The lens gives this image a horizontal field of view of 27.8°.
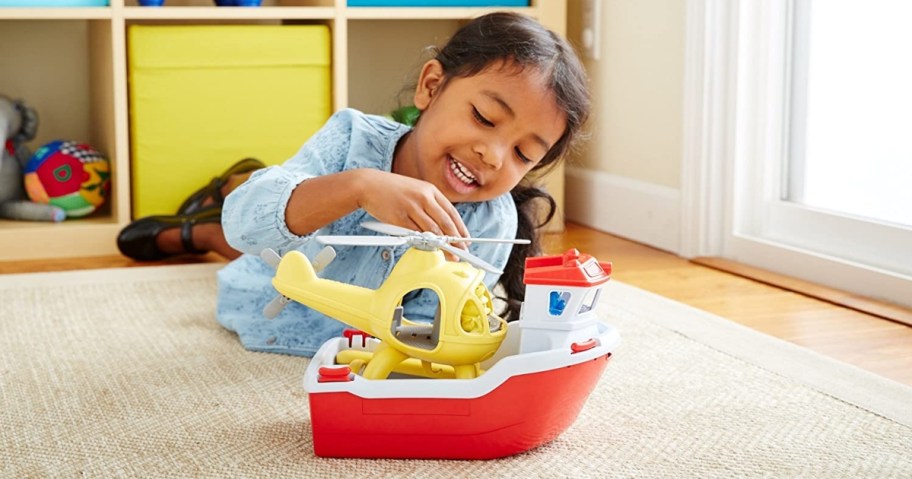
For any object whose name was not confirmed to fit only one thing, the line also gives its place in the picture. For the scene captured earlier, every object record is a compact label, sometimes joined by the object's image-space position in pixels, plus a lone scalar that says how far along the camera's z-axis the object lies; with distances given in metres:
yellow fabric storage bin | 3.01
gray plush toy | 3.04
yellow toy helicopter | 1.90
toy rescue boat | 1.85
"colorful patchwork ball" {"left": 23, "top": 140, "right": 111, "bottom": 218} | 3.05
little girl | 2.17
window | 2.71
